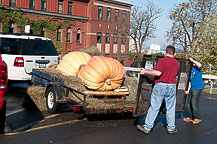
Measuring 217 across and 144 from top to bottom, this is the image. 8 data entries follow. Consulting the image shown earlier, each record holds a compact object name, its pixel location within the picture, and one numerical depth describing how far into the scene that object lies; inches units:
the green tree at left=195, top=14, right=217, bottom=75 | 762.8
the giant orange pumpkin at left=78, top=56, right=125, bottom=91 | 298.2
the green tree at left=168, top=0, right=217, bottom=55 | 1409.9
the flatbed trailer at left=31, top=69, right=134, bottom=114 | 262.1
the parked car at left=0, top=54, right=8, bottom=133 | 218.7
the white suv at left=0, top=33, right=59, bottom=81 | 411.5
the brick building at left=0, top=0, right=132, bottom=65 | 1514.5
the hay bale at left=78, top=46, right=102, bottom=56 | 414.9
